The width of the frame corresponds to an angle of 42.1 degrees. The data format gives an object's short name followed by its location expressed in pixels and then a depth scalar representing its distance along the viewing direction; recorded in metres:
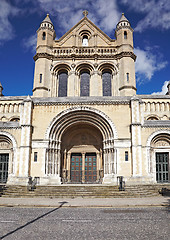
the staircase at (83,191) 17.08
